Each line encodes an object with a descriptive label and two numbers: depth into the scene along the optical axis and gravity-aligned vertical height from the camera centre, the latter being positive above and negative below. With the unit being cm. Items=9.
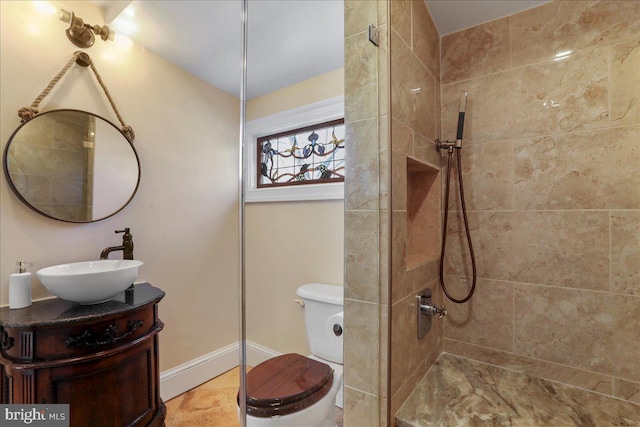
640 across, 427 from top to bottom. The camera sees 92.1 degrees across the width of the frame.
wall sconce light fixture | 127 +79
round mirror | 119 +21
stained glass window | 129 +26
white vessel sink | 117 -25
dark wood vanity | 111 -54
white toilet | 124 -67
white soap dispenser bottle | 112 -26
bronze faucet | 131 -13
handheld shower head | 165 +55
